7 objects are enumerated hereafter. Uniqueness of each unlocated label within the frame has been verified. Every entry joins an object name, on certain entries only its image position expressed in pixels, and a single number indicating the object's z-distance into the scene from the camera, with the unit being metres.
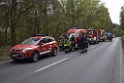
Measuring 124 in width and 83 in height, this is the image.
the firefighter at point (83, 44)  25.45
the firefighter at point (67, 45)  25.58
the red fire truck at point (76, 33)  30.78
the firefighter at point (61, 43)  27.15
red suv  17.16
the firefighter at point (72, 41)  27.85
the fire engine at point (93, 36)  44.37
